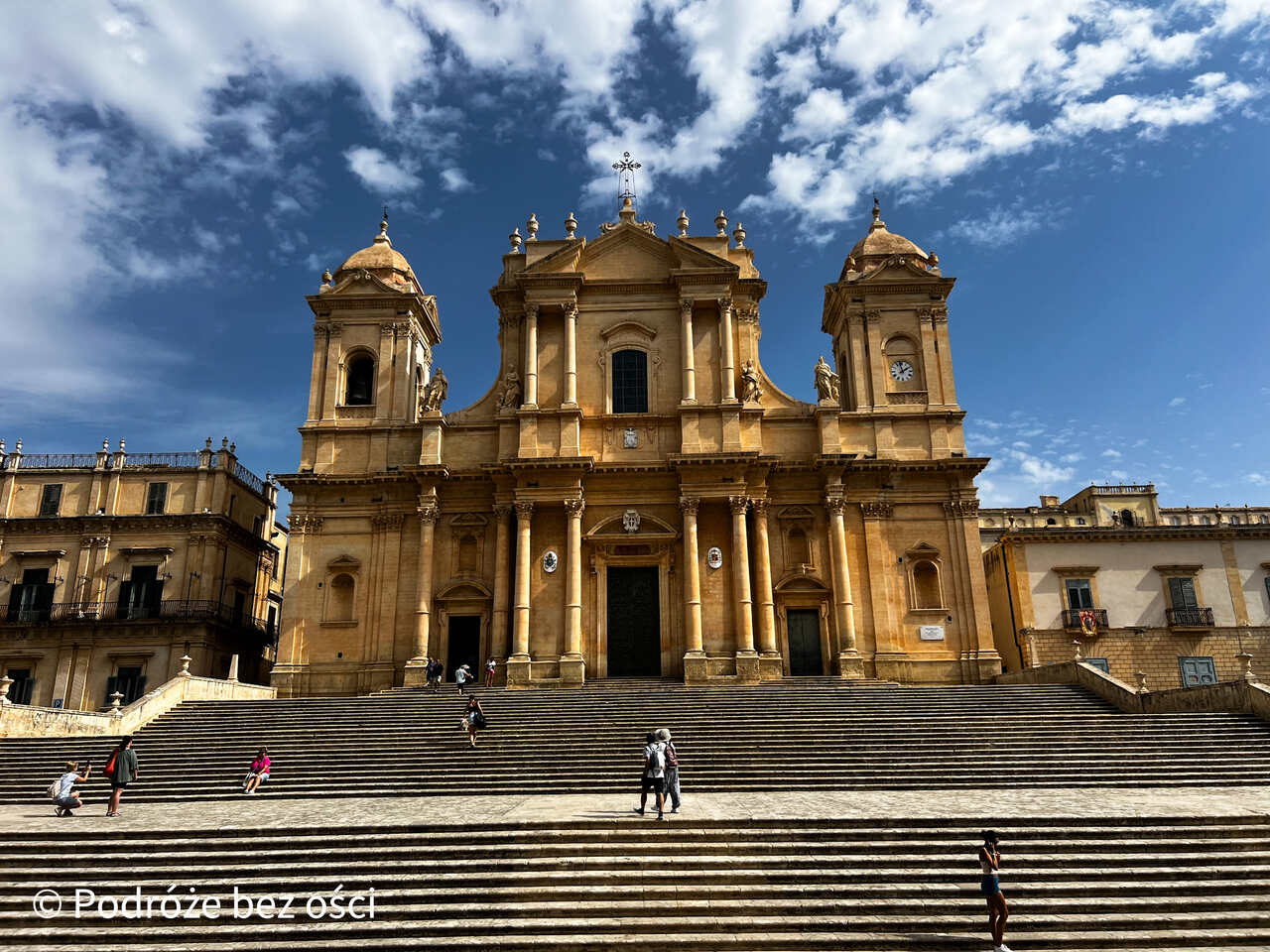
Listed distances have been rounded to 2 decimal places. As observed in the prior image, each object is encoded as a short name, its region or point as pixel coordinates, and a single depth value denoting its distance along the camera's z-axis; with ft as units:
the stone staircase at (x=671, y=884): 32.32
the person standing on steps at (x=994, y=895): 30.68
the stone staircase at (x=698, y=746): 56.13
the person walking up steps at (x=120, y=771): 48.34
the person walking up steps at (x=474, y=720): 64.03
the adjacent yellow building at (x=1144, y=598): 108.17
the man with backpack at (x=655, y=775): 43.34
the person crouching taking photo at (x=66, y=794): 48.88
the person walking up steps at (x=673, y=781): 43.86
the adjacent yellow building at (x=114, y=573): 111.75
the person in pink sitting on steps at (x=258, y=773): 55.62
